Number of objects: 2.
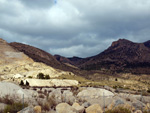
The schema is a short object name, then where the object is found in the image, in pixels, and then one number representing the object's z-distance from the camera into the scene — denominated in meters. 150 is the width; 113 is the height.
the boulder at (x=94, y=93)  23.69
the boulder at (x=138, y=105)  15.28
